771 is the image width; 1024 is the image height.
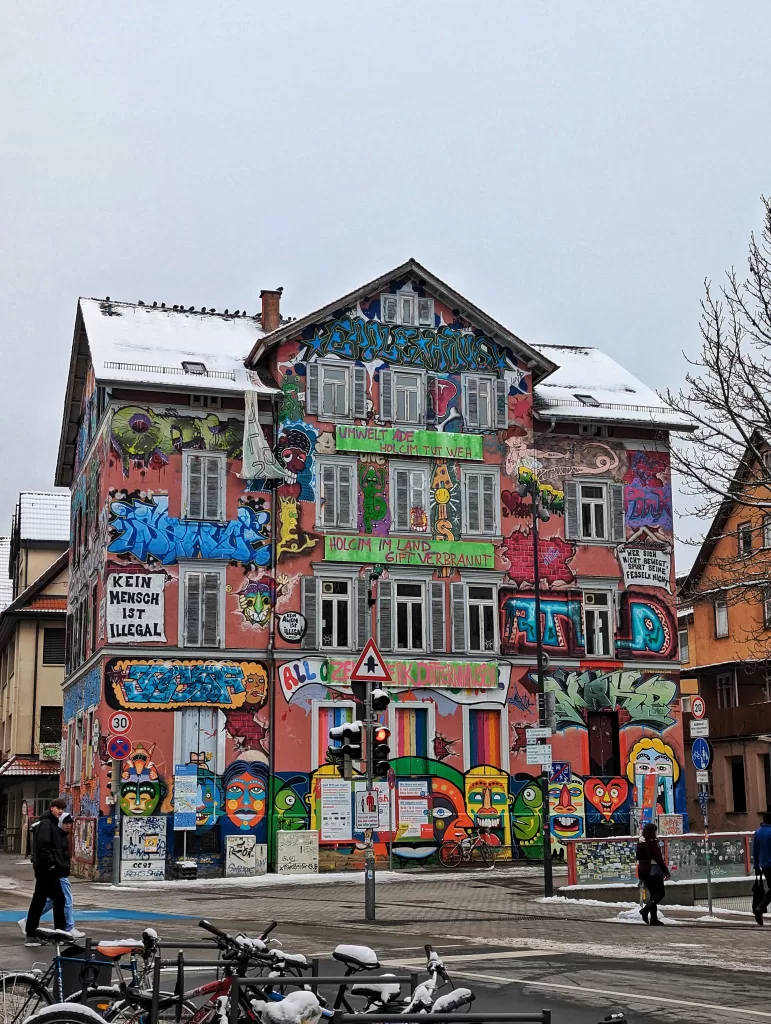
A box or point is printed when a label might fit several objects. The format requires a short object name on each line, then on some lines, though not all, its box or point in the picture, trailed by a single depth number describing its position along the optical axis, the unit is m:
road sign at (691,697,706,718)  24.17
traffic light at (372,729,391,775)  22.70
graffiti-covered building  38.78
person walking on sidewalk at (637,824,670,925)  23.09
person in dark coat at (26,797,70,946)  18.67
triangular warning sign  23.30
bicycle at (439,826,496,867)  39.84
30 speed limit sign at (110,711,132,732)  38.06
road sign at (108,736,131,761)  37.84
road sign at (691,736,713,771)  24.08
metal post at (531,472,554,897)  28.27
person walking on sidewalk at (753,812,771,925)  23.25
